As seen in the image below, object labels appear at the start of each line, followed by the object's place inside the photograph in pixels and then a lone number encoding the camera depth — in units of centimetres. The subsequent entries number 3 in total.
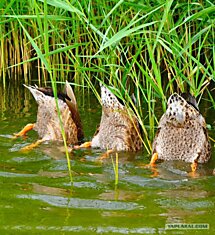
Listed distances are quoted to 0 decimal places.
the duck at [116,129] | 1159
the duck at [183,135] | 1077
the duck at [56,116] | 1243
